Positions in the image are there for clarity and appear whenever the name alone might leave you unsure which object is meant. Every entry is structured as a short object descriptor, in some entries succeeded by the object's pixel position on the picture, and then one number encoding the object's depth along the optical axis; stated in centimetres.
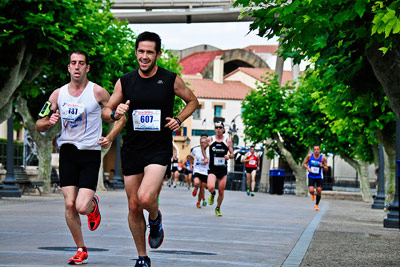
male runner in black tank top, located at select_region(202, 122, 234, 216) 1778
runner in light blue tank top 2325
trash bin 4341
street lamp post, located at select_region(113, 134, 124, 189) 3864
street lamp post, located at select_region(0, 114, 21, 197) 2392
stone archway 8769
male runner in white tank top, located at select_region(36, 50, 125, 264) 791
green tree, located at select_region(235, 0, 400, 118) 789
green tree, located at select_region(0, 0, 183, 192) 1927
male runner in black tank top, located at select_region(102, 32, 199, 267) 704
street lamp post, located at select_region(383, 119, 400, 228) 1655
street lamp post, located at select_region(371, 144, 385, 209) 2688
